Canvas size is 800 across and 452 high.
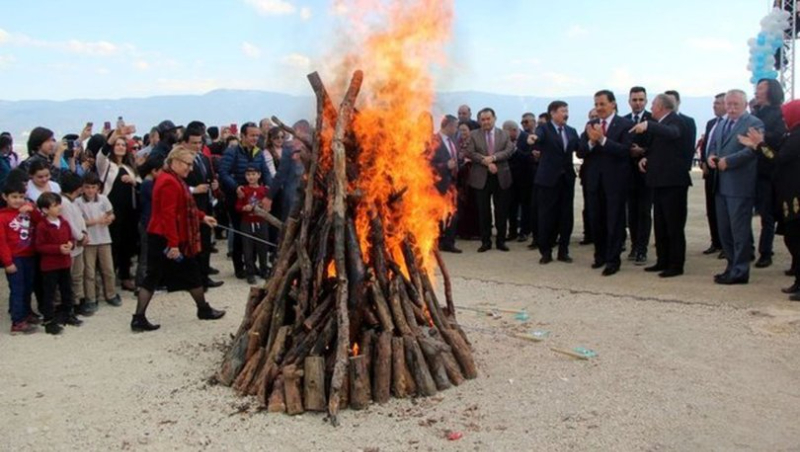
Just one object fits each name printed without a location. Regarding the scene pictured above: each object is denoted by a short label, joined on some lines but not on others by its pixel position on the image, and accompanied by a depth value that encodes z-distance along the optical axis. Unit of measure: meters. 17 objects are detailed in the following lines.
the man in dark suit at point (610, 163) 9.75
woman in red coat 7.27
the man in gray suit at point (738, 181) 8.84
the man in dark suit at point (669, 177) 9.29
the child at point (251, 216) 9.80
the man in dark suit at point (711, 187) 10.76
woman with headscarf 7.95
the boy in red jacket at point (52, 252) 7.50
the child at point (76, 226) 8.16
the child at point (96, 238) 8.56
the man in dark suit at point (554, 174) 10.96
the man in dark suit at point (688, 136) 9.50
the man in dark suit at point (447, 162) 11.91
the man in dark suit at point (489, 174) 12.09
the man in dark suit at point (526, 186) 12.81
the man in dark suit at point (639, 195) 10.53
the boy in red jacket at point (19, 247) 7.44
